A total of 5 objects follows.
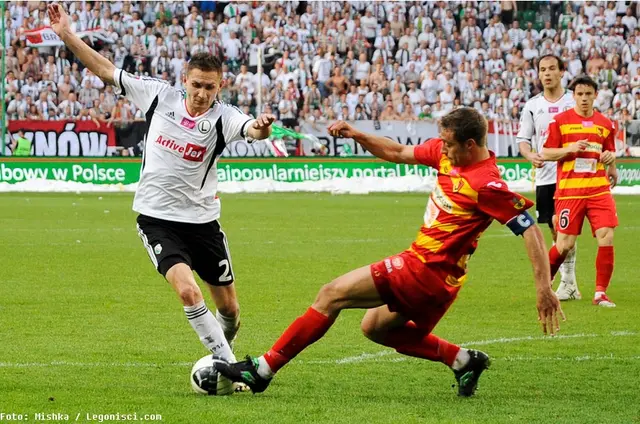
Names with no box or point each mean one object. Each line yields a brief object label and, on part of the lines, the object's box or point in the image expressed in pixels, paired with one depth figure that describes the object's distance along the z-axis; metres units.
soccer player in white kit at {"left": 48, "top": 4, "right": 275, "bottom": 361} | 15.04
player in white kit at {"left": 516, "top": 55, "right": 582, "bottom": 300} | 24.09
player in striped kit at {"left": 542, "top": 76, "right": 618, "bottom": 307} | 23.08
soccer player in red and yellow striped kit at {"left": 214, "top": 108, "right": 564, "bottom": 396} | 12.76
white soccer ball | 13.73
